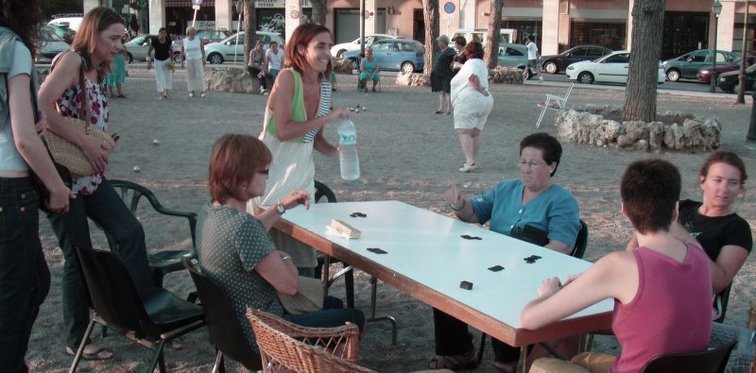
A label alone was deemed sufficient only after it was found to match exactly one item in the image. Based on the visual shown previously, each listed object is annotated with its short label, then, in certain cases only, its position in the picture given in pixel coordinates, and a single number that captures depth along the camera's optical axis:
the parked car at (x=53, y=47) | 26.84
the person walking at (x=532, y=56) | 29.38
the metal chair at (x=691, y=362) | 2.36
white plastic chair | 14.52
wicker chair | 2.17
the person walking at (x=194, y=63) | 17.22
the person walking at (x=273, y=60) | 19.72
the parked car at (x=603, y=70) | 28.02
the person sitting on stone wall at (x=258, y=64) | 19.62
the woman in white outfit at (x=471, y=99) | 9.25
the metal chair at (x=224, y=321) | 2.92
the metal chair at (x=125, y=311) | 3.11
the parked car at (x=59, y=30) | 27.42
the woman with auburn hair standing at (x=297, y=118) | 4.08
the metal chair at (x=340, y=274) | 4.49
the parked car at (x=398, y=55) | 29.67
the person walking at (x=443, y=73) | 15.87
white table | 2.66
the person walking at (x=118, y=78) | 16.16
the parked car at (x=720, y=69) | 27.78
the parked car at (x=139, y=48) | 31.23
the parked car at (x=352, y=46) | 31.90
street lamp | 23.93
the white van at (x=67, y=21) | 34.28
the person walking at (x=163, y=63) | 16.69
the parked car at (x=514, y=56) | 29.81
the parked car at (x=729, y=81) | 24.88
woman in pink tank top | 2.38
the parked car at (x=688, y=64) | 30.56
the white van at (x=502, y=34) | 32.59
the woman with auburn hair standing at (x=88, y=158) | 3.46
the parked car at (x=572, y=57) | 32.56
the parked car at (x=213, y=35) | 35.08
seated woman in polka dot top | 2.96
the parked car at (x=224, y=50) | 32.38
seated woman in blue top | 3.86
